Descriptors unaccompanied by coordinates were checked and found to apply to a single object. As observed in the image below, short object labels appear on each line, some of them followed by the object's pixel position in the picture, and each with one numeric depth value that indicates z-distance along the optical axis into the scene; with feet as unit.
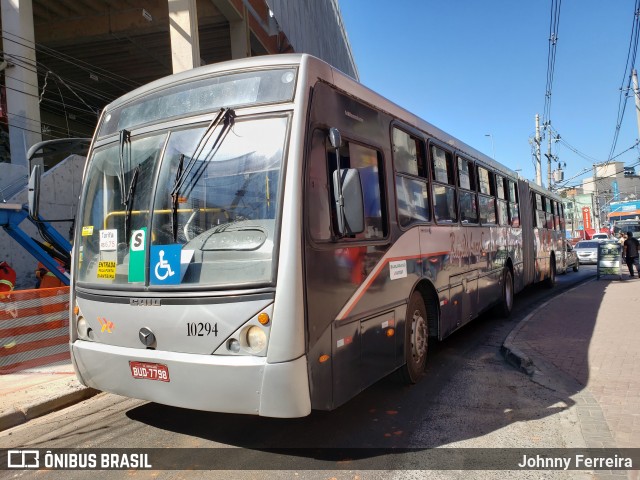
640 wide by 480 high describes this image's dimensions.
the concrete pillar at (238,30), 57.31
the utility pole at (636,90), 63.07
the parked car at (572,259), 68.64
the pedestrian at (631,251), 58.70
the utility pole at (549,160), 117.80
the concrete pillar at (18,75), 44.55
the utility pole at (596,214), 221.87
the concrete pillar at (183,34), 45.88
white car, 97.25
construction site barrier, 21.99
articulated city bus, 10.85
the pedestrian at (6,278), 29.04
